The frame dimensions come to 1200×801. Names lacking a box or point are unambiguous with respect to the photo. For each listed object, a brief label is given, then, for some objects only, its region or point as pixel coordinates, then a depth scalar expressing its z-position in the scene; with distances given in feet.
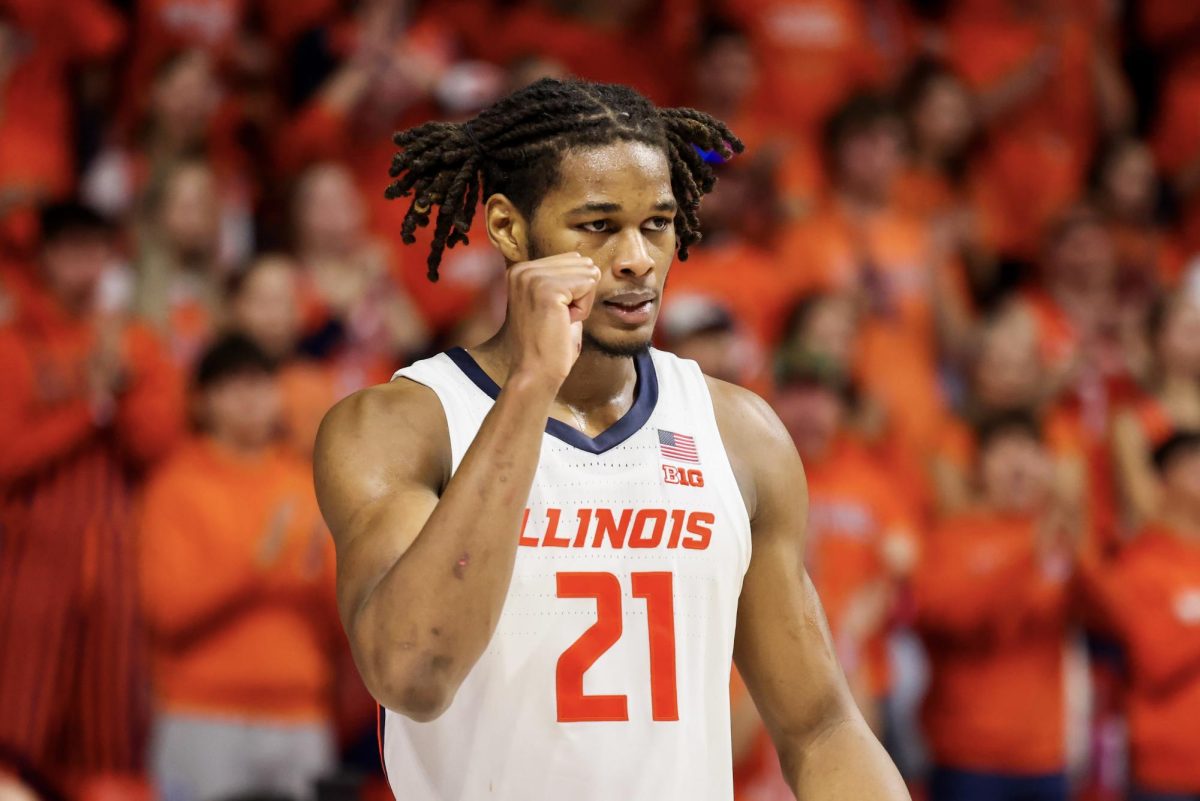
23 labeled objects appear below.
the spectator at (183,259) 43.14
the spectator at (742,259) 47.93
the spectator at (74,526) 37.78
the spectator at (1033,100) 57.26
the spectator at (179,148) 45.19
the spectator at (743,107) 51.01
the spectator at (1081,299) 50.70
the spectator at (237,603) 37.27
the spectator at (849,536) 41.83
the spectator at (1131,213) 54.60
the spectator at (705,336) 41.81
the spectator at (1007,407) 45.44
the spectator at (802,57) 54.39
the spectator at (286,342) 41.75
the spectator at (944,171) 54.65
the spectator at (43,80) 45.70
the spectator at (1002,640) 42.37
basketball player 18.71
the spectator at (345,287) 43.80
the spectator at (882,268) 49.57
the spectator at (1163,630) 41.68
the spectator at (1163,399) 46.21
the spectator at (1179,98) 58.23
